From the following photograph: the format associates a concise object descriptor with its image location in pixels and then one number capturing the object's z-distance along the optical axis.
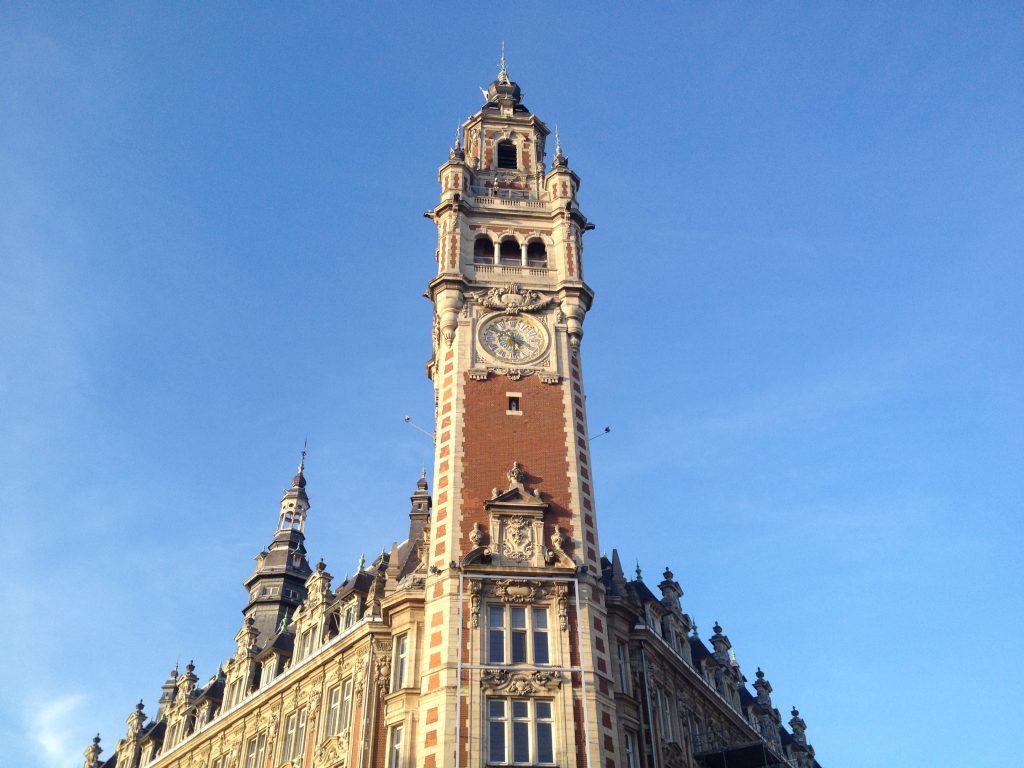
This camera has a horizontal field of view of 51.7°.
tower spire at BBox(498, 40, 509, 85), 77.69
